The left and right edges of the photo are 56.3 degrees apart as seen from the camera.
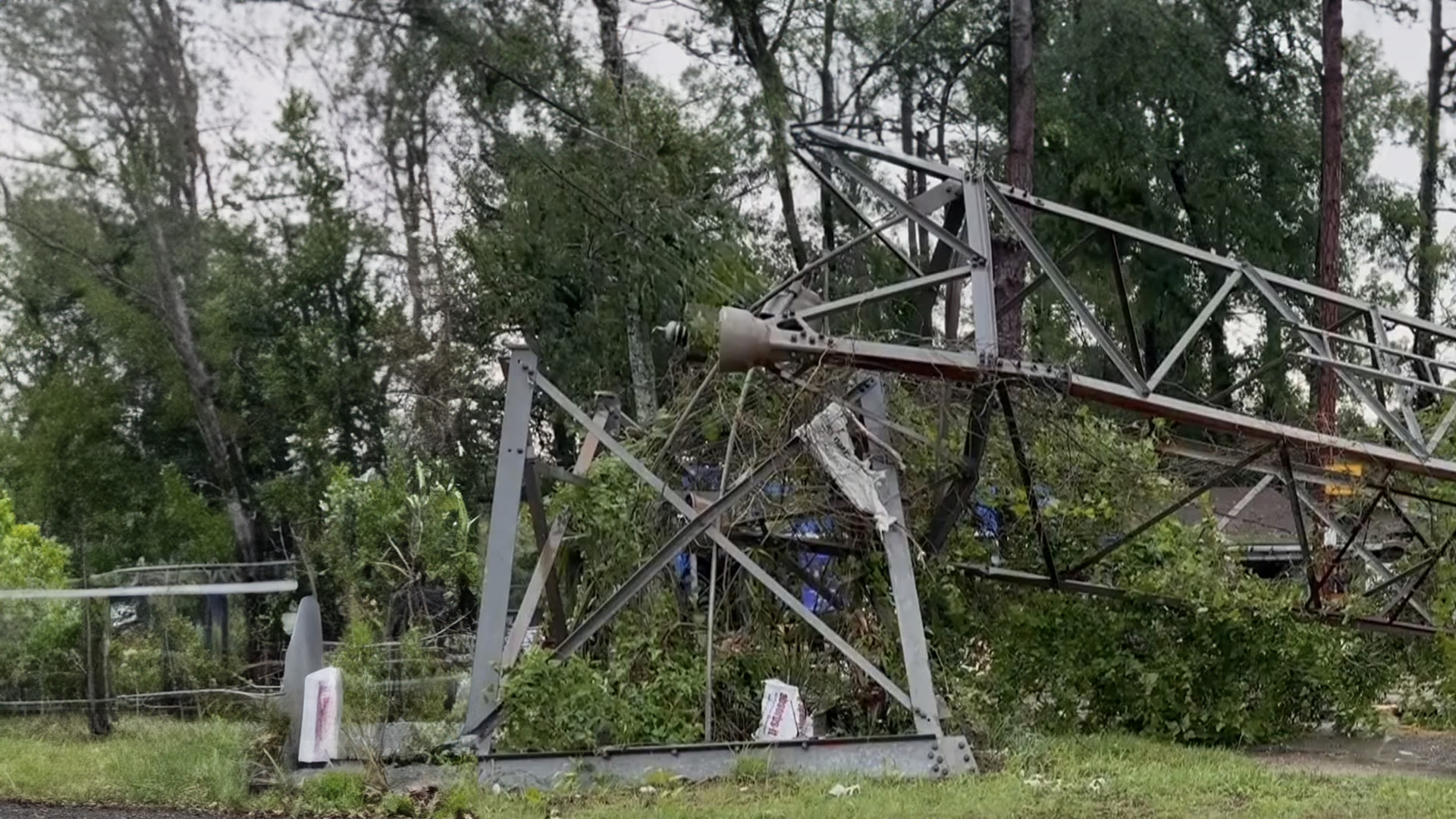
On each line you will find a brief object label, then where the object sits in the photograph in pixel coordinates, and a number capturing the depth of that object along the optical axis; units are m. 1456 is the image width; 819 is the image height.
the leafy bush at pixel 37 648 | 12.80
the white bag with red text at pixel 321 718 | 9.27
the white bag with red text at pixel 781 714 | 9.13
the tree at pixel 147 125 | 20.53
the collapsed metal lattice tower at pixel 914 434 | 8.53
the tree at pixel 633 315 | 20.89
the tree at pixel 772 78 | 23.95
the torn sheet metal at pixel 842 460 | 9.48
